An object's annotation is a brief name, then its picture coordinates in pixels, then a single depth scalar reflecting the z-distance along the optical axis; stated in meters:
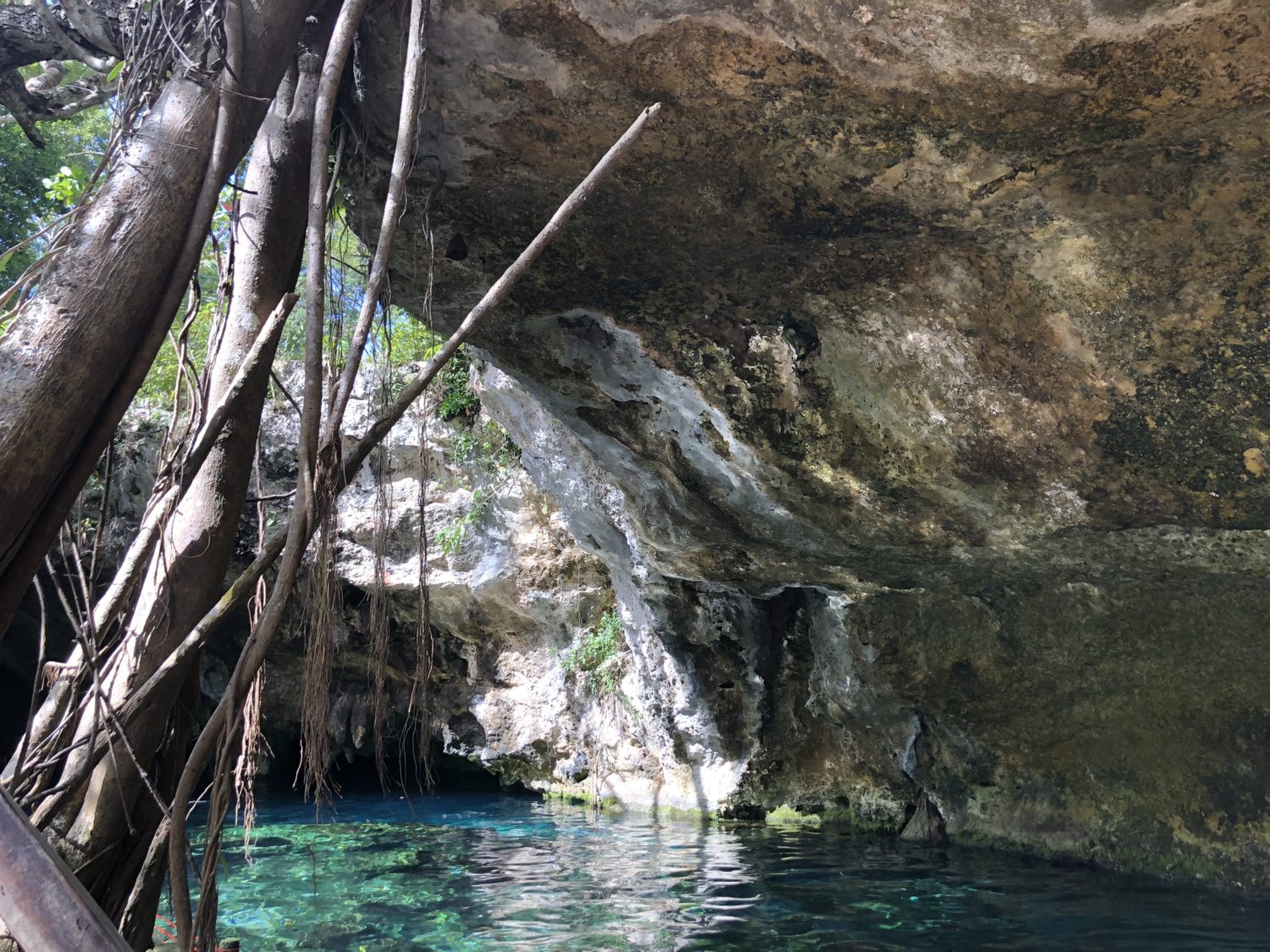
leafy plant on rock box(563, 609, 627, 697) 9.21
